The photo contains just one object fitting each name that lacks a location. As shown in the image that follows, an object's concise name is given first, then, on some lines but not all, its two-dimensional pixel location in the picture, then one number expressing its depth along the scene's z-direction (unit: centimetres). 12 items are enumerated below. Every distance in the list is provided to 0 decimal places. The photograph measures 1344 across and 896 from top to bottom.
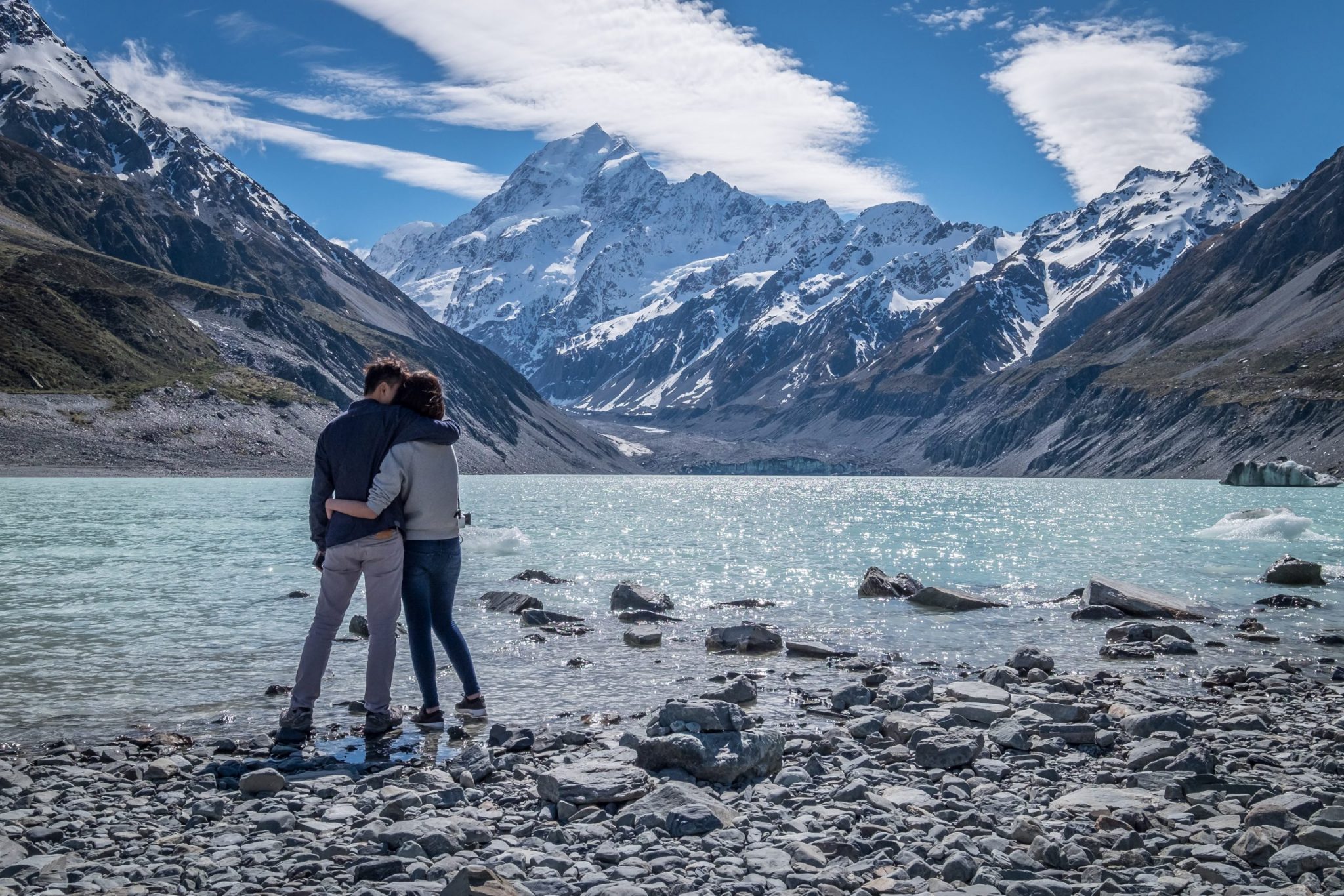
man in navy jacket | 1122
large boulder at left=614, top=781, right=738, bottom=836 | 887
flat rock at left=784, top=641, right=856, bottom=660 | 1909
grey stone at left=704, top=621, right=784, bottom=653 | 1997
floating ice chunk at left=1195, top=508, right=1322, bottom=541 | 5438
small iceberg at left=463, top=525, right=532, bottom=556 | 4697
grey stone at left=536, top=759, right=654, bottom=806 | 949
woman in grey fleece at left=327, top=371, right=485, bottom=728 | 1114
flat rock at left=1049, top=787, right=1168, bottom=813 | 920
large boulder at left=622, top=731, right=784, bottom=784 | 1039
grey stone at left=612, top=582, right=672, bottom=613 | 2600
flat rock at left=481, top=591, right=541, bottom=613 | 2542
